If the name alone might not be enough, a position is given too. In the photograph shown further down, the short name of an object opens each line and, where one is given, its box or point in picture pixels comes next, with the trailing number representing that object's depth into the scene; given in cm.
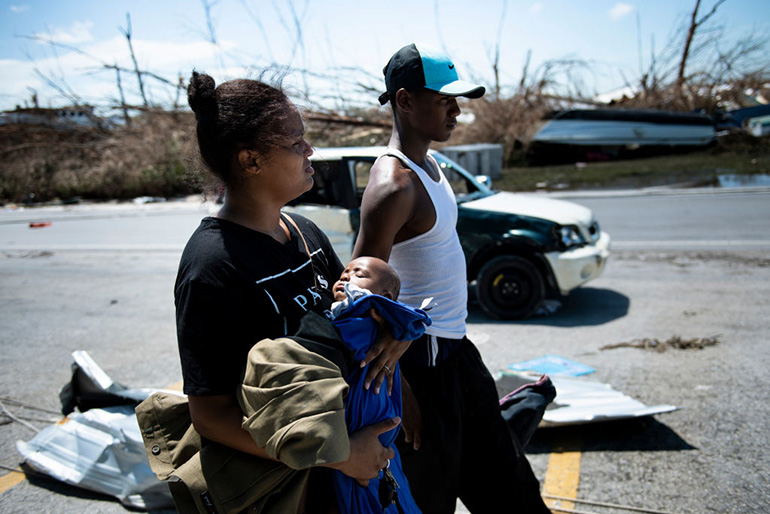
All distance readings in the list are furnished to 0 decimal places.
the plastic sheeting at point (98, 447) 315
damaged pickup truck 638
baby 159
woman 149
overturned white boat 2014
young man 229
